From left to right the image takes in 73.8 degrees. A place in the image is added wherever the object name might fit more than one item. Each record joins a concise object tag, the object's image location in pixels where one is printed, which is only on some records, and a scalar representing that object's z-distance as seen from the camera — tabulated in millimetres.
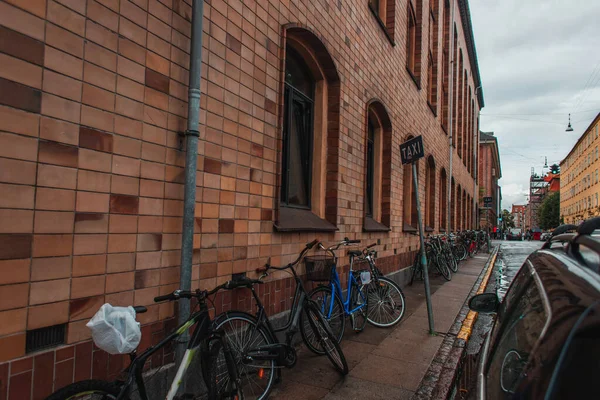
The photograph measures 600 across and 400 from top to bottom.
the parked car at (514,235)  56406
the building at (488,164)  60969
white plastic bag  2010
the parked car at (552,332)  1029
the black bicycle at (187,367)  2090
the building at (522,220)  191575
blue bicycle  4812
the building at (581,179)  53656
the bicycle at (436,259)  10883
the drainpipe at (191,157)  3000
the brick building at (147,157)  2168
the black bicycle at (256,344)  3109
